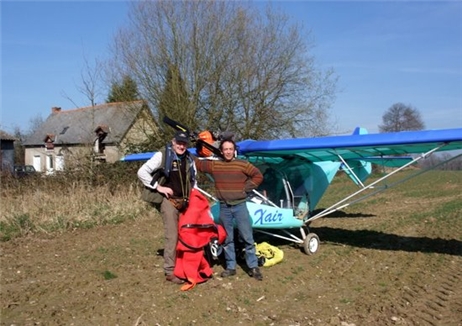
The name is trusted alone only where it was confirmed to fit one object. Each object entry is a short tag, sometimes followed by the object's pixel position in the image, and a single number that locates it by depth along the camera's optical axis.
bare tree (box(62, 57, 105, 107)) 19.23
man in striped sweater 6.71
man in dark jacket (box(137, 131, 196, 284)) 6.27
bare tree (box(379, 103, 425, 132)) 76.38
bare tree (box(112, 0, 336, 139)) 21.97
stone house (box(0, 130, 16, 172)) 41.51
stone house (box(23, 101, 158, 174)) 17.53
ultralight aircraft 7.06
